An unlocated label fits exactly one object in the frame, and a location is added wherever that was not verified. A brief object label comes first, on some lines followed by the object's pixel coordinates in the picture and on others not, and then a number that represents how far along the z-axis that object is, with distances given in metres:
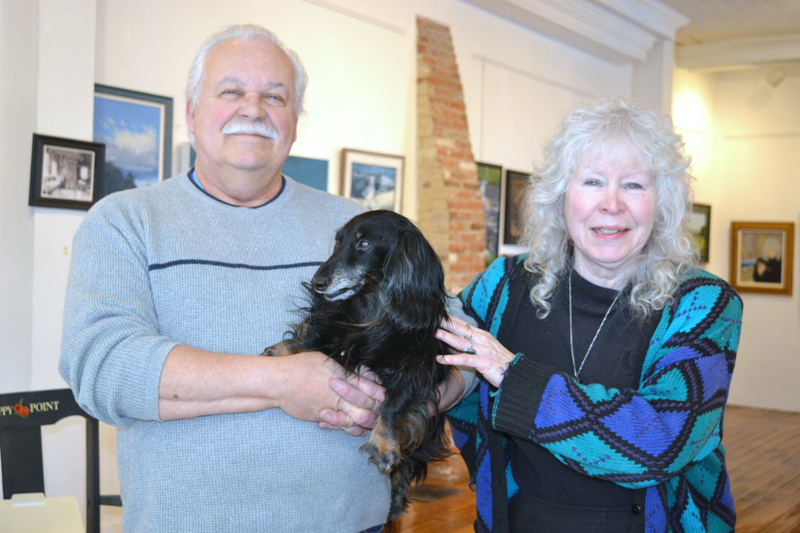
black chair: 2.12
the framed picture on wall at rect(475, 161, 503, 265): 6.37
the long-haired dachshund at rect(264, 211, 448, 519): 1.59
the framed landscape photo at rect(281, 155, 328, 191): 4.69
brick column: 5.48
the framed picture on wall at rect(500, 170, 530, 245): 6.66
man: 1.32
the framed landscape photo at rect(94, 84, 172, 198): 3.75
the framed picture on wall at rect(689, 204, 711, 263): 9.09
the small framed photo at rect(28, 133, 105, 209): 3.35
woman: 1.45
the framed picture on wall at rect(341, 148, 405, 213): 5.09
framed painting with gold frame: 8.99
